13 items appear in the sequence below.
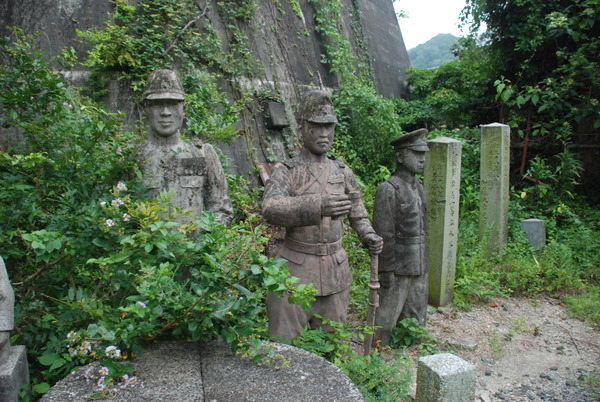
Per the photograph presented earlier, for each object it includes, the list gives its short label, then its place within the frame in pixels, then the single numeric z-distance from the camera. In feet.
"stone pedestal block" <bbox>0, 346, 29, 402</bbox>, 6.98
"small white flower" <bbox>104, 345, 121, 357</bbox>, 6.47
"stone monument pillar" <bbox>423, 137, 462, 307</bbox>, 15.98
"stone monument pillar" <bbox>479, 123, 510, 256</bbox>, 20.03
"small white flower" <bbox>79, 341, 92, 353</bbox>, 6.77
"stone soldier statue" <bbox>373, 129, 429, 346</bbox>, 12.66
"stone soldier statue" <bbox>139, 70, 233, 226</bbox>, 9.93
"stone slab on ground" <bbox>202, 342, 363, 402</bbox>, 6.44
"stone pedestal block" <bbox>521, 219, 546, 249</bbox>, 21.91
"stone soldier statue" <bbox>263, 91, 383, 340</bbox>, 9.61
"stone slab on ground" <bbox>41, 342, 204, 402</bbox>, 6.27
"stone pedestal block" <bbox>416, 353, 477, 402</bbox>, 9.56
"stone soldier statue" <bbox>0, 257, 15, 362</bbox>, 7.16
